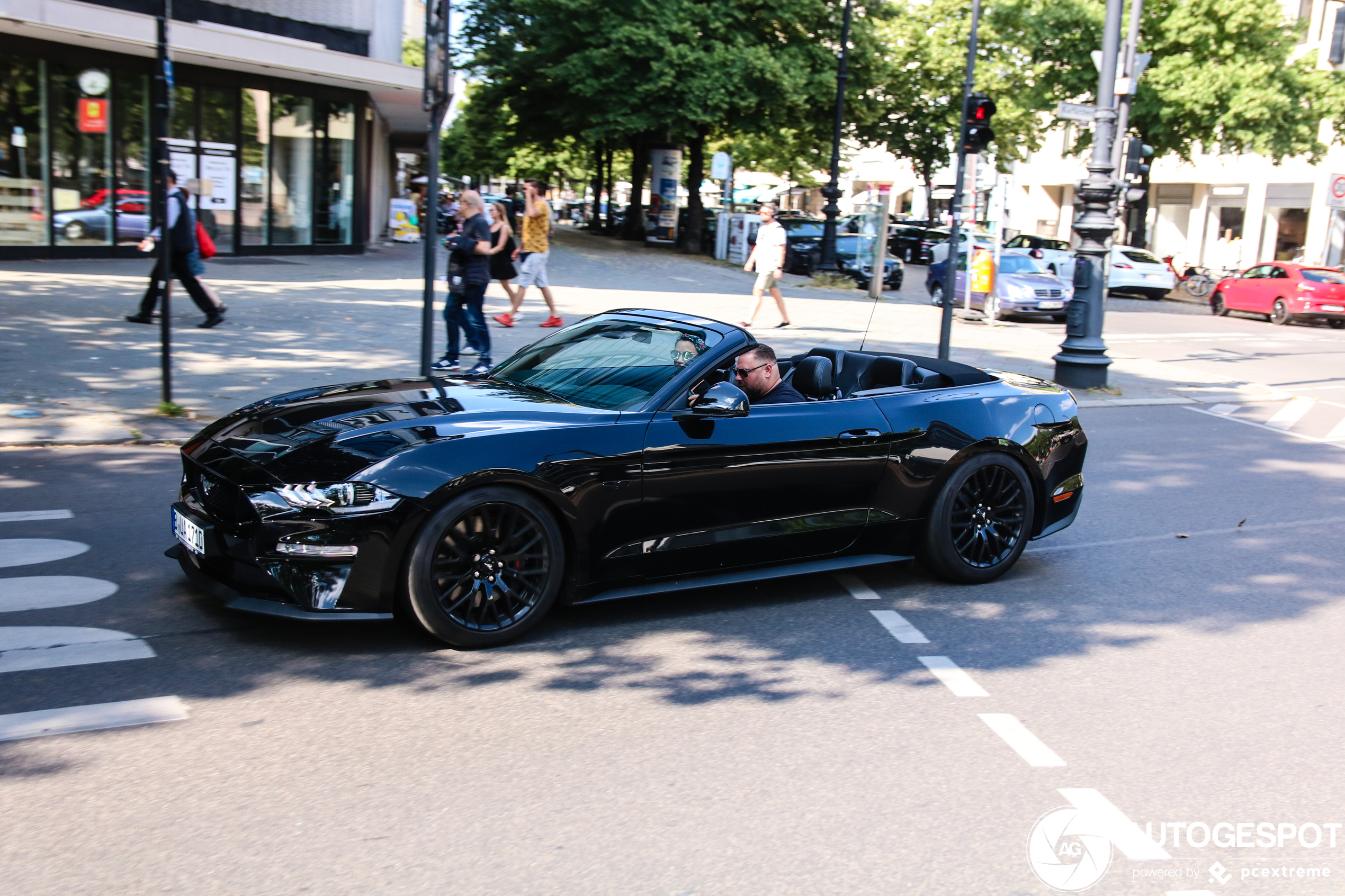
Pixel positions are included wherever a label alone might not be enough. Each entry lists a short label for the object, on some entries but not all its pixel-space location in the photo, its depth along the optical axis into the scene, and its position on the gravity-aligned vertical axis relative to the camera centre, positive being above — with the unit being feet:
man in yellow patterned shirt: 52.70 +0.02
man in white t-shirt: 58.95 +0.04
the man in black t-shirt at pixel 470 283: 40.40 -1.39
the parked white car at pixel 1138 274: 111.24 +0.36
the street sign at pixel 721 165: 108.99 +7.92
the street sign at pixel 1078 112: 46.34 +6.15
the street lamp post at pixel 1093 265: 46.75 +0.39
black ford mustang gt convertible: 14.98 -3.17
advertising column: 125.18 +5.95
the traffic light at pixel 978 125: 44.93 +5.27
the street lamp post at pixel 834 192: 98.99 +5.62
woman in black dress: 46.60 -0.19
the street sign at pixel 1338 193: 95.81 +7.47
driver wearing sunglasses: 18.79 -1.85
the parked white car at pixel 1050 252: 96.22 +1.68
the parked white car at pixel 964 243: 78.45 +1.69
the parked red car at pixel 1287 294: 92.32 -0.55
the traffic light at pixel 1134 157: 49.70 +4.89
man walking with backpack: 42.34 -1.36
